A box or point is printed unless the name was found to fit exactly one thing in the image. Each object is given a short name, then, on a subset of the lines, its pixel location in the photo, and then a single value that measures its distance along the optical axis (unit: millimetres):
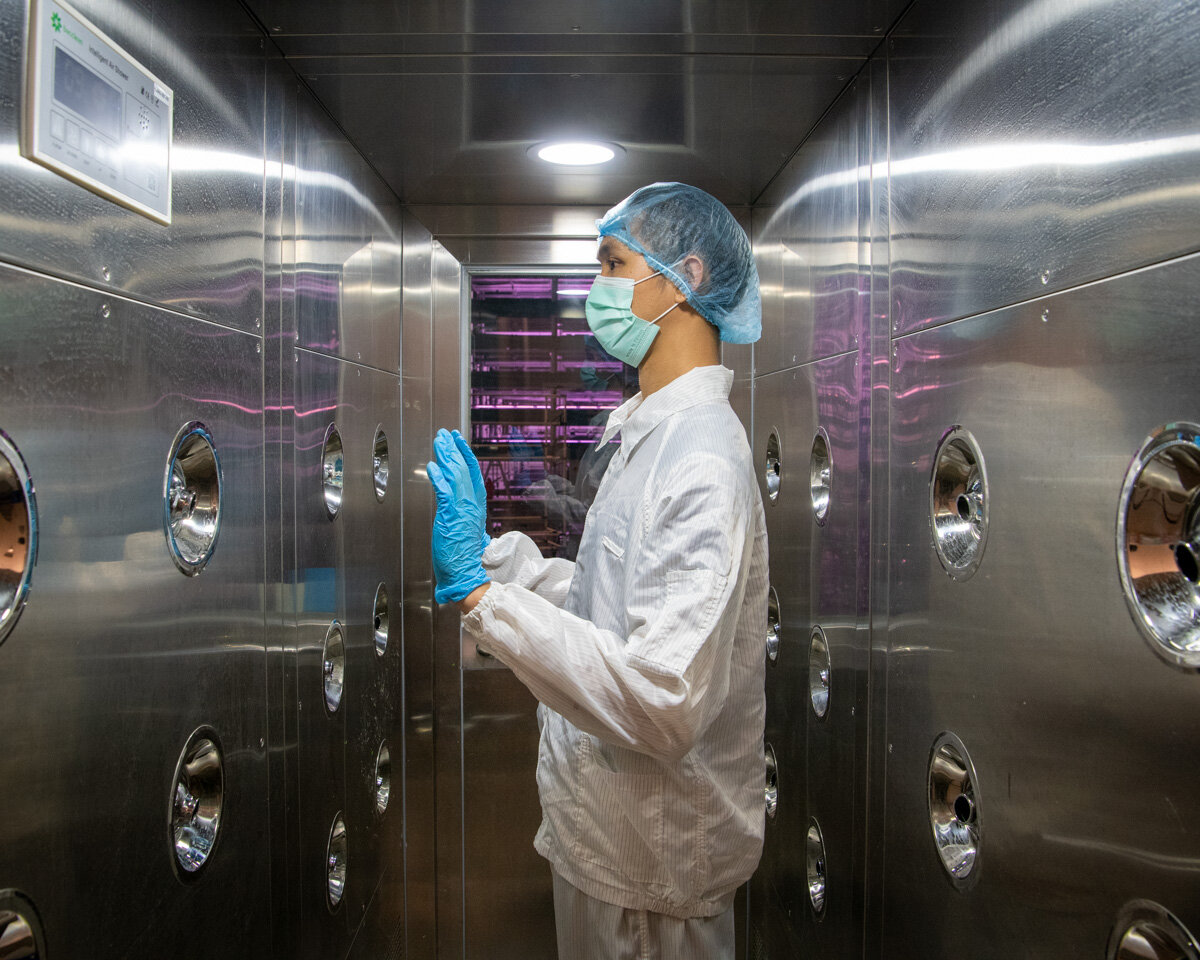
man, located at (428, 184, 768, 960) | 1292
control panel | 978
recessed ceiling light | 2389
